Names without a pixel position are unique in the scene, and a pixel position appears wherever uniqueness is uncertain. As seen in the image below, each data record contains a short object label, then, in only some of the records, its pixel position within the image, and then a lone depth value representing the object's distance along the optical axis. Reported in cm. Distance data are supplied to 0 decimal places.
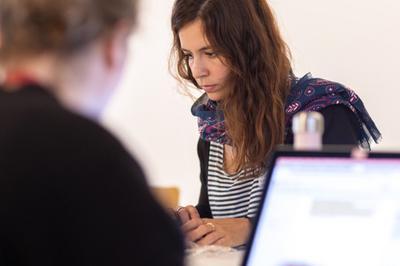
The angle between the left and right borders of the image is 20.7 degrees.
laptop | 146
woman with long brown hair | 223
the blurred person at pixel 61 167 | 107
